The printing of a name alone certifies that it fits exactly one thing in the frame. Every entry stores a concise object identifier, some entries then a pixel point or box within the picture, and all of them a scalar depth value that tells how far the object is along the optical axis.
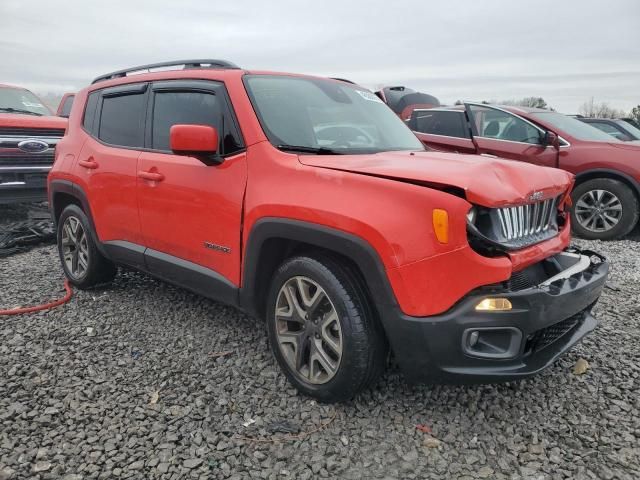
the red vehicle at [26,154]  7.05
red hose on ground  4.06
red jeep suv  2.29
